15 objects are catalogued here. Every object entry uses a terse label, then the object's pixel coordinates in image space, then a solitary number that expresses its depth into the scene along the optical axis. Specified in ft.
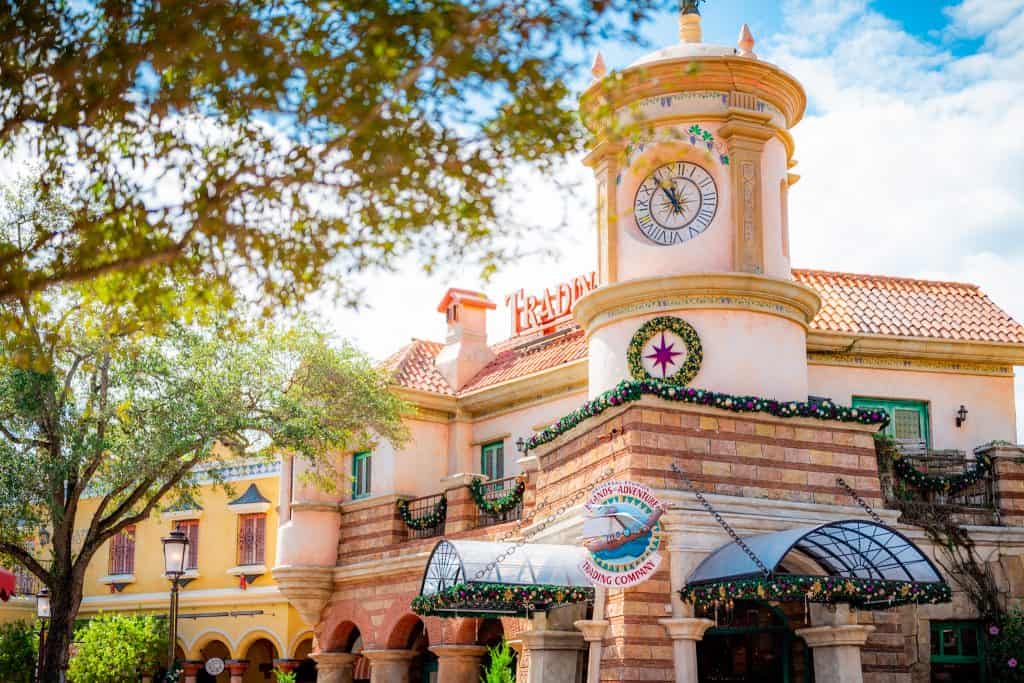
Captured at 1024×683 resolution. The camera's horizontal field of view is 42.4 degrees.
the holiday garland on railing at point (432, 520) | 80.64
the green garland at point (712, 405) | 55.77
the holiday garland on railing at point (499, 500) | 72.69
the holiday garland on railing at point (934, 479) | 63.87
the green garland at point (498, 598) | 54.34
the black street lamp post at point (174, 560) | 70.18
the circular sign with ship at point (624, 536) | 52.70
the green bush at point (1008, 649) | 59.57
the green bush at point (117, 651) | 103.91
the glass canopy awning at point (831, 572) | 49.49
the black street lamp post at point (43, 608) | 79.81
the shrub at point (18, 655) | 110.42
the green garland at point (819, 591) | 49.21
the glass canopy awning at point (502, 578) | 54.65
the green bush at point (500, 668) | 61.82
